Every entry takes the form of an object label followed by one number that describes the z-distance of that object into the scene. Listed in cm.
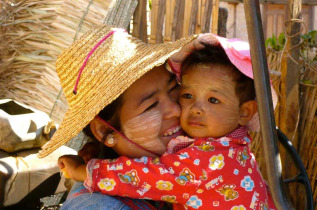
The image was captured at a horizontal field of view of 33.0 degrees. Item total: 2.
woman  198
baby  196
